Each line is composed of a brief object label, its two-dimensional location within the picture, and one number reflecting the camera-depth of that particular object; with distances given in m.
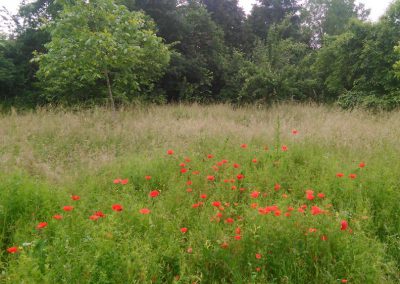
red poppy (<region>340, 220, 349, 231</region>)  2.63
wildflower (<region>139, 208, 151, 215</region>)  2.84
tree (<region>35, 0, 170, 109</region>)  7.65
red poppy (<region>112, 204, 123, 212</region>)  2.80
